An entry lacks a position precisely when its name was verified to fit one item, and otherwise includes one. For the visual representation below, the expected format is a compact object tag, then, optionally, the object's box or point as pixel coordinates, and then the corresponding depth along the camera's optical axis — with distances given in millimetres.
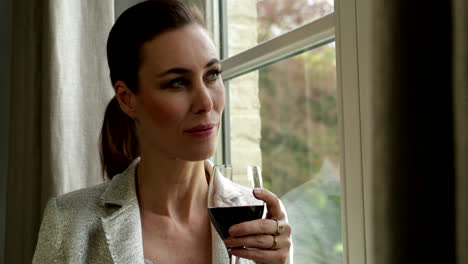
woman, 1448
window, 1529
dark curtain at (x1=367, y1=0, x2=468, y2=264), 741
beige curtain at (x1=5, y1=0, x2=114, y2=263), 2020
